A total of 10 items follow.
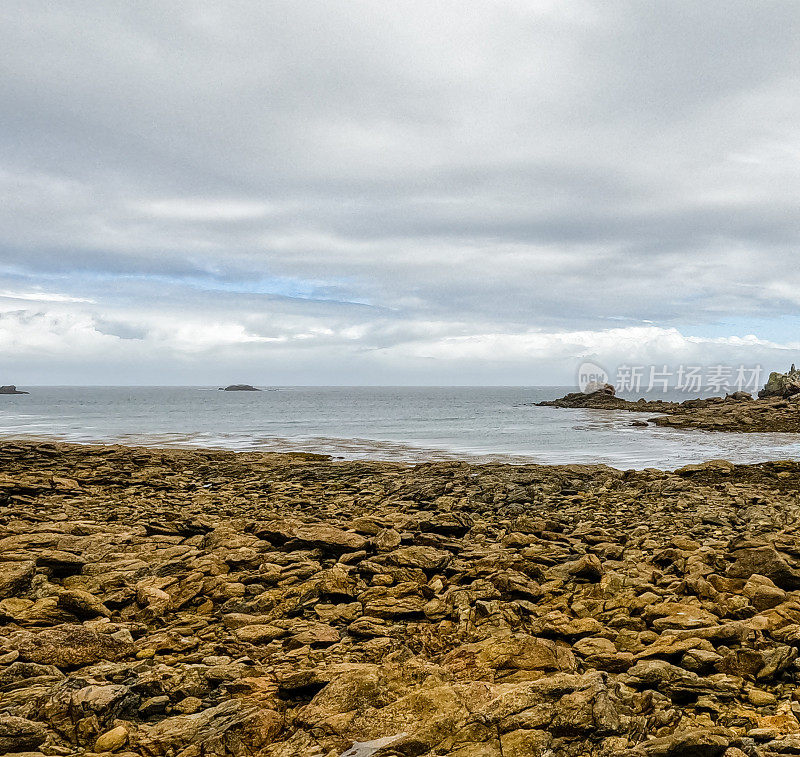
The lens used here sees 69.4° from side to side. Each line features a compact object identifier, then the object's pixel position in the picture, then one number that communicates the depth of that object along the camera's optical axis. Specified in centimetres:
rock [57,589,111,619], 768
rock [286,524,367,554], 1041
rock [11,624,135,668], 626
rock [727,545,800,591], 877
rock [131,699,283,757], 504
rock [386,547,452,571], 967
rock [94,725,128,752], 501
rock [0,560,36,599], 791
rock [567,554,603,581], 930
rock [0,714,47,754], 487
